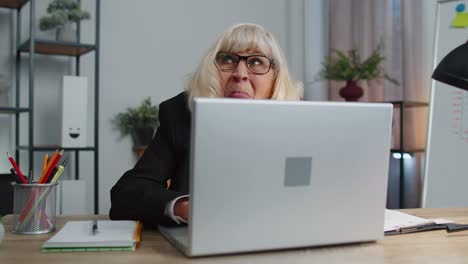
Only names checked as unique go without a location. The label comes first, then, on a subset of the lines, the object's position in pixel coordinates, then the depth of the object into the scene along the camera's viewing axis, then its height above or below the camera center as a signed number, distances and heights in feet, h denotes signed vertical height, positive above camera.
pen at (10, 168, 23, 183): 3.35 -0.54
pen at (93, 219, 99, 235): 3.11 -0.80
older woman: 4.72 +0.15
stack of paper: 3.47 -0.82
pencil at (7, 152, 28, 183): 3.35 -0.53
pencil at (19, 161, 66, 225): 3.31 -0.71
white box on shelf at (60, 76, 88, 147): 9.30 -0.28
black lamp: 3.66 +0.28
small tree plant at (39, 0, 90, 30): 9.36 +1.48
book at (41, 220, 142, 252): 2.82 -0.81
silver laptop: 2.52 -0.36
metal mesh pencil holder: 3.29 -0.73
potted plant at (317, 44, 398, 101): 9.62 +0.63
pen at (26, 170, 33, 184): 3.49 -0.56
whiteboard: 8.10 -0.45
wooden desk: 2.64 -0.82
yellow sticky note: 8.22 +1.40
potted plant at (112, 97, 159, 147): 10.47 -0.49
